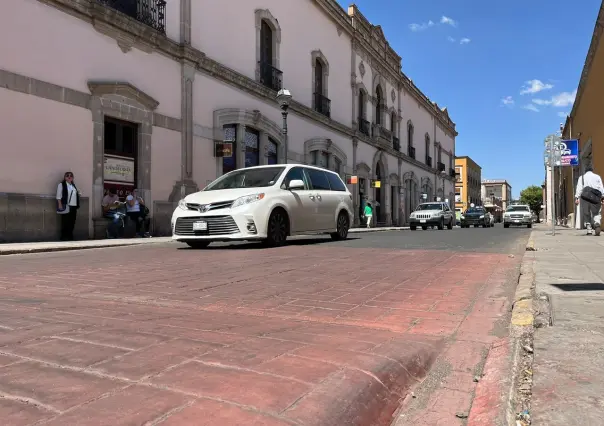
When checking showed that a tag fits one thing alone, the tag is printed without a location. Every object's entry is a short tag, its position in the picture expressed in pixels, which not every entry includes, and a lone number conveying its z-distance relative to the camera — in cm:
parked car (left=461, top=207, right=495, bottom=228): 3722
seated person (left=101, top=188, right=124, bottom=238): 1309
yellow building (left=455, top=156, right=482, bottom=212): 7988
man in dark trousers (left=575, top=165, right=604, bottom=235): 1173
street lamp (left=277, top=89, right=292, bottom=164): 1704
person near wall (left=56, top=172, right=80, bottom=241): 1169
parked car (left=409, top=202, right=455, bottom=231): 2620
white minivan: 906
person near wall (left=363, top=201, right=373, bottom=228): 2892
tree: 10969
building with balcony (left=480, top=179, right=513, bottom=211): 12331
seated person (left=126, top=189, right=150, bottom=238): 1374
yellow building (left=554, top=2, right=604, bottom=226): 1611
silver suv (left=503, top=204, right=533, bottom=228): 3328
